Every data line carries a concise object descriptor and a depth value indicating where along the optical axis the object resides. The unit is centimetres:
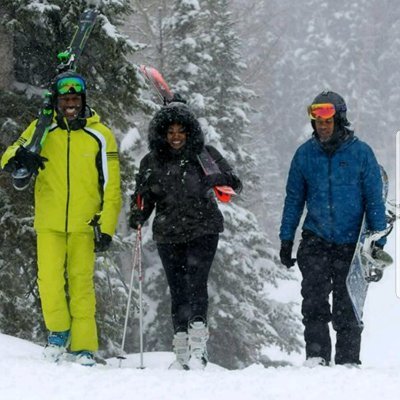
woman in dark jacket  1141
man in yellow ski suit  1148
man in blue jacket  1137
